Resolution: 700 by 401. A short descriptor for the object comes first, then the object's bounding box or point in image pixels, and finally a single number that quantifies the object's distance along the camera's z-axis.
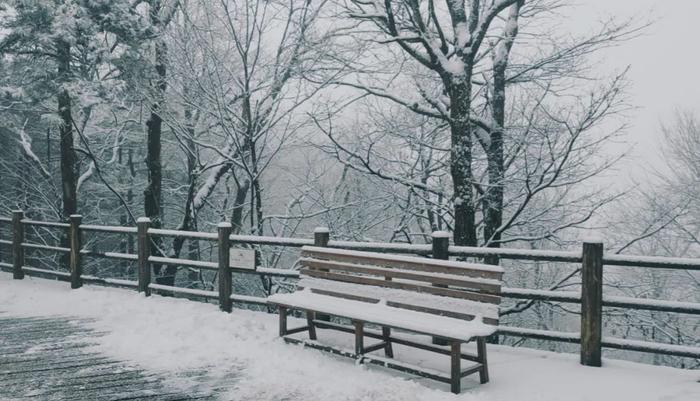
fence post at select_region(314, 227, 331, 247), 7.62
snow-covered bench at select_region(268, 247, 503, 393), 5.26
